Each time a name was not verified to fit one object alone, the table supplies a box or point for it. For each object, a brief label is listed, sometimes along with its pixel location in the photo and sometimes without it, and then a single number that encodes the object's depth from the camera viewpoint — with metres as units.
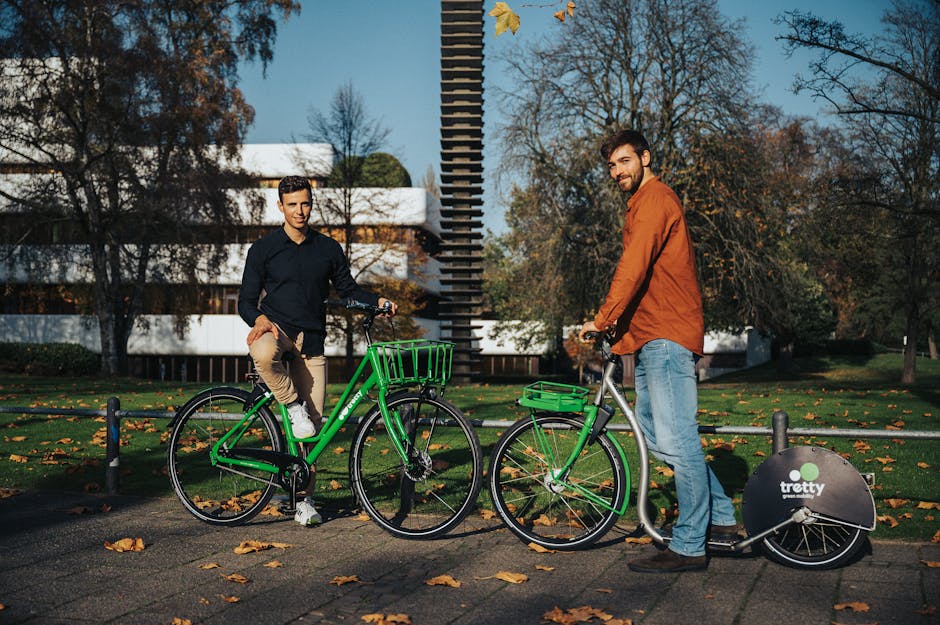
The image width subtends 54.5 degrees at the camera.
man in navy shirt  5.80
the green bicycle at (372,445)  5.49
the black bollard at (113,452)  7.18
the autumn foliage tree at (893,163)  16.77
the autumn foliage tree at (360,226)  37.03
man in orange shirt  4.82
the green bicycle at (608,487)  4.79
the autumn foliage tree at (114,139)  26.84
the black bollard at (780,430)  5.39
